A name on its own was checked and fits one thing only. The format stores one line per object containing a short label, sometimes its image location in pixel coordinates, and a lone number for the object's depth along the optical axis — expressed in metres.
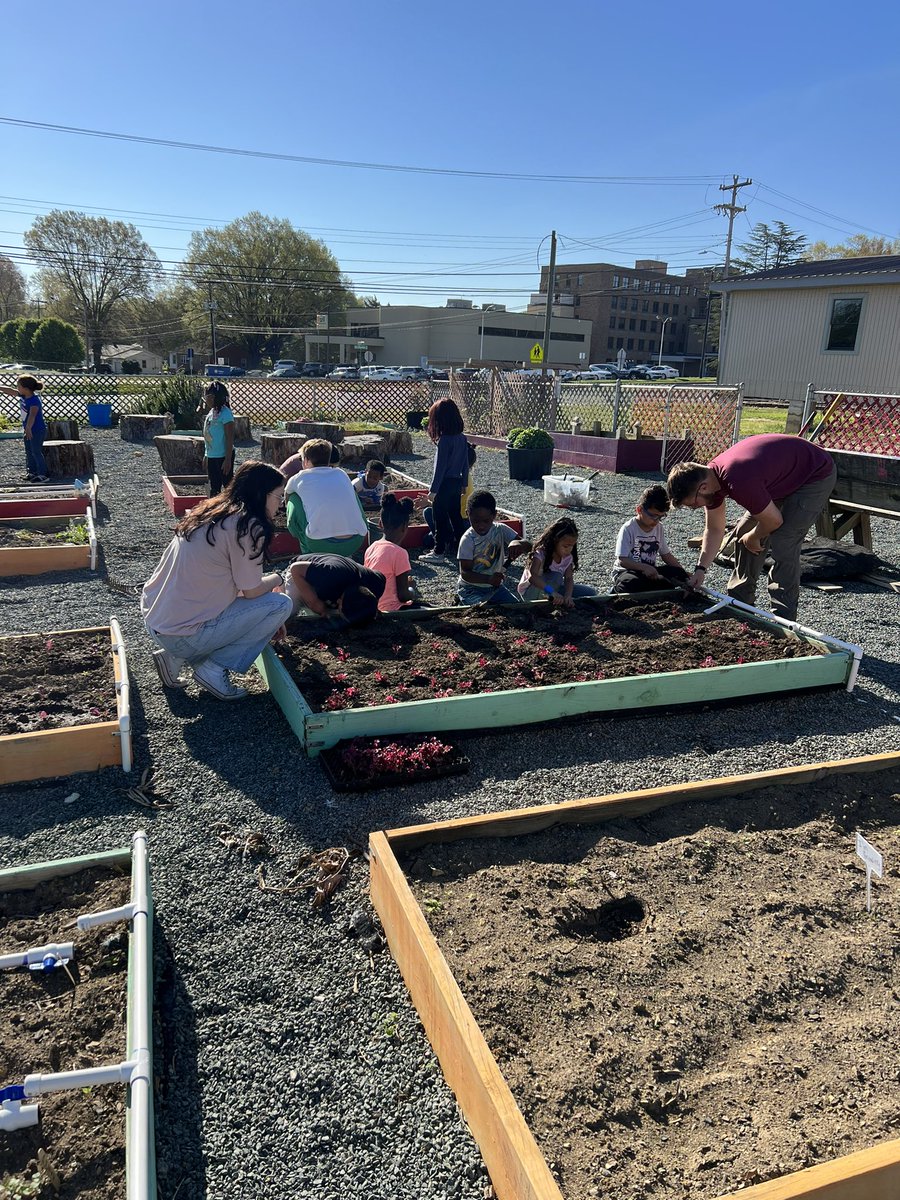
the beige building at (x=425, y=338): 72.31
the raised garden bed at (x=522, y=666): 4.29
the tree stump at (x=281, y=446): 13.49
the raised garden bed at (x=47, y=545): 7.38
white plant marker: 2.66
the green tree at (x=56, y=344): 48.28
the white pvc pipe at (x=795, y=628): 5.06
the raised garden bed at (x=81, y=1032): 1.89
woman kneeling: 4.36
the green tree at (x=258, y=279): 71.75
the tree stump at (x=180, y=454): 13.09
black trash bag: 7.72
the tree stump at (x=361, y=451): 14.90
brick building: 90.25
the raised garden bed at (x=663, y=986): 1.92
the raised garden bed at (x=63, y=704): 3.83
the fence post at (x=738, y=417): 13.19
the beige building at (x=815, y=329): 20.62
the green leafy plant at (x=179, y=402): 17.75
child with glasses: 6.37
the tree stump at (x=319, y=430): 15.86
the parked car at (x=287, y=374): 49.33
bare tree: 65.00
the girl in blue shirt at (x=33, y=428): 11.13
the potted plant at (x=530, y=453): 13.38
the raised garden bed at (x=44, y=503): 9.20
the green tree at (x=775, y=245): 75.69
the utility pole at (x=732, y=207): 62.67
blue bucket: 20.30
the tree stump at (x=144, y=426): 18.09
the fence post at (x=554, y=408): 17.97
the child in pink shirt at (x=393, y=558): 5.83
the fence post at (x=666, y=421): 14.77
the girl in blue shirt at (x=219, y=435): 9.00
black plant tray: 3.79
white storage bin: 11.36
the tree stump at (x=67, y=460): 12.92
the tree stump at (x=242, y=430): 19.02
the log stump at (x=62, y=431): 14.88
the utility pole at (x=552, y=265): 33.19
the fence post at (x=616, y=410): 16.09
